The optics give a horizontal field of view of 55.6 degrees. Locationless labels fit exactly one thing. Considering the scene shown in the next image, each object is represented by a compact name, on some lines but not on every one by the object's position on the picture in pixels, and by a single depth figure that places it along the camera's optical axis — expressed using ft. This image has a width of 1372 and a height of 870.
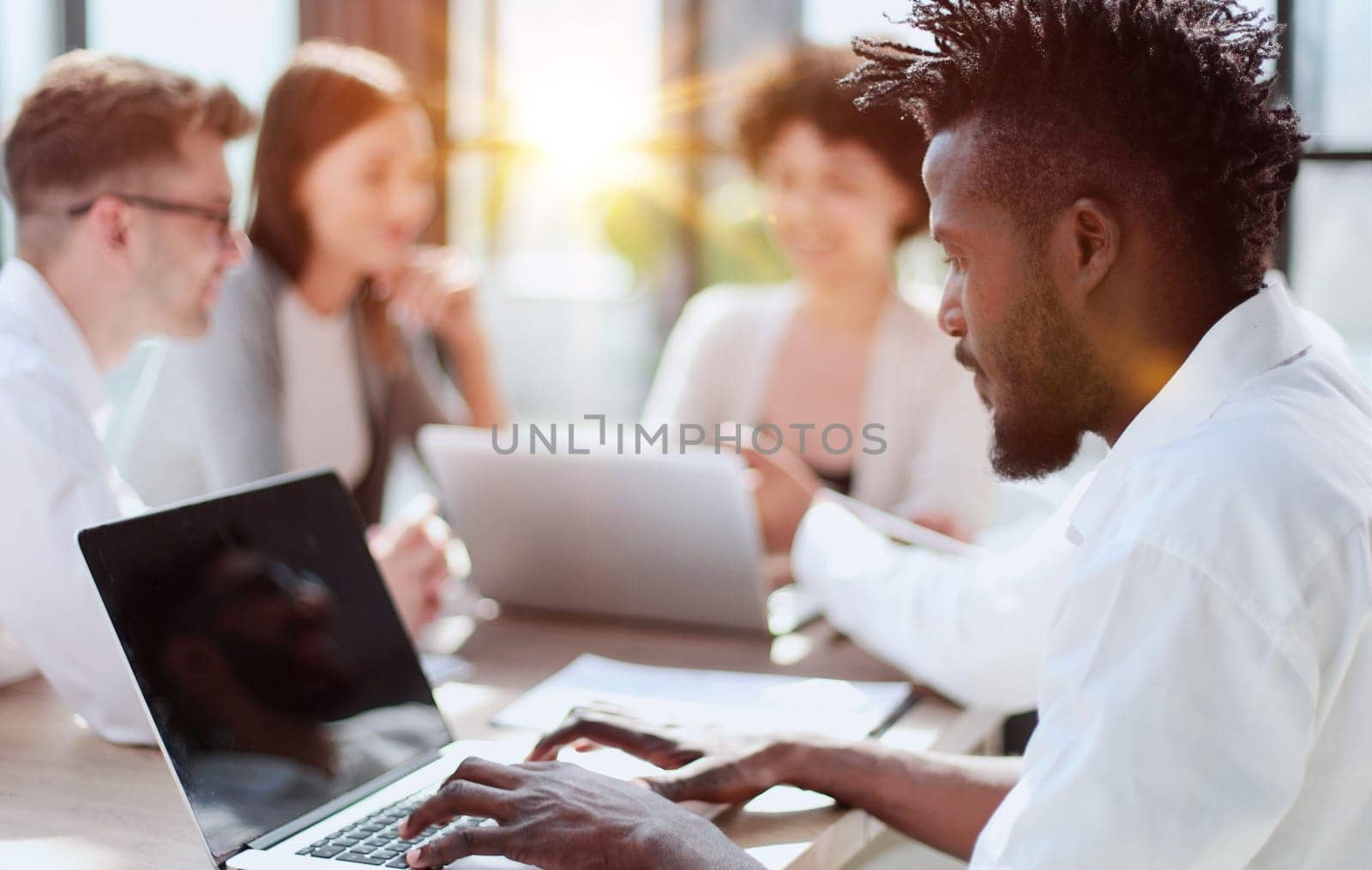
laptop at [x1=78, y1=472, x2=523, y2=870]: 3.31
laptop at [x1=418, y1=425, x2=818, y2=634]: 5.18
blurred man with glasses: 4.14
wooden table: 3.36
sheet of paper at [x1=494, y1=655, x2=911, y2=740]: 4.32
